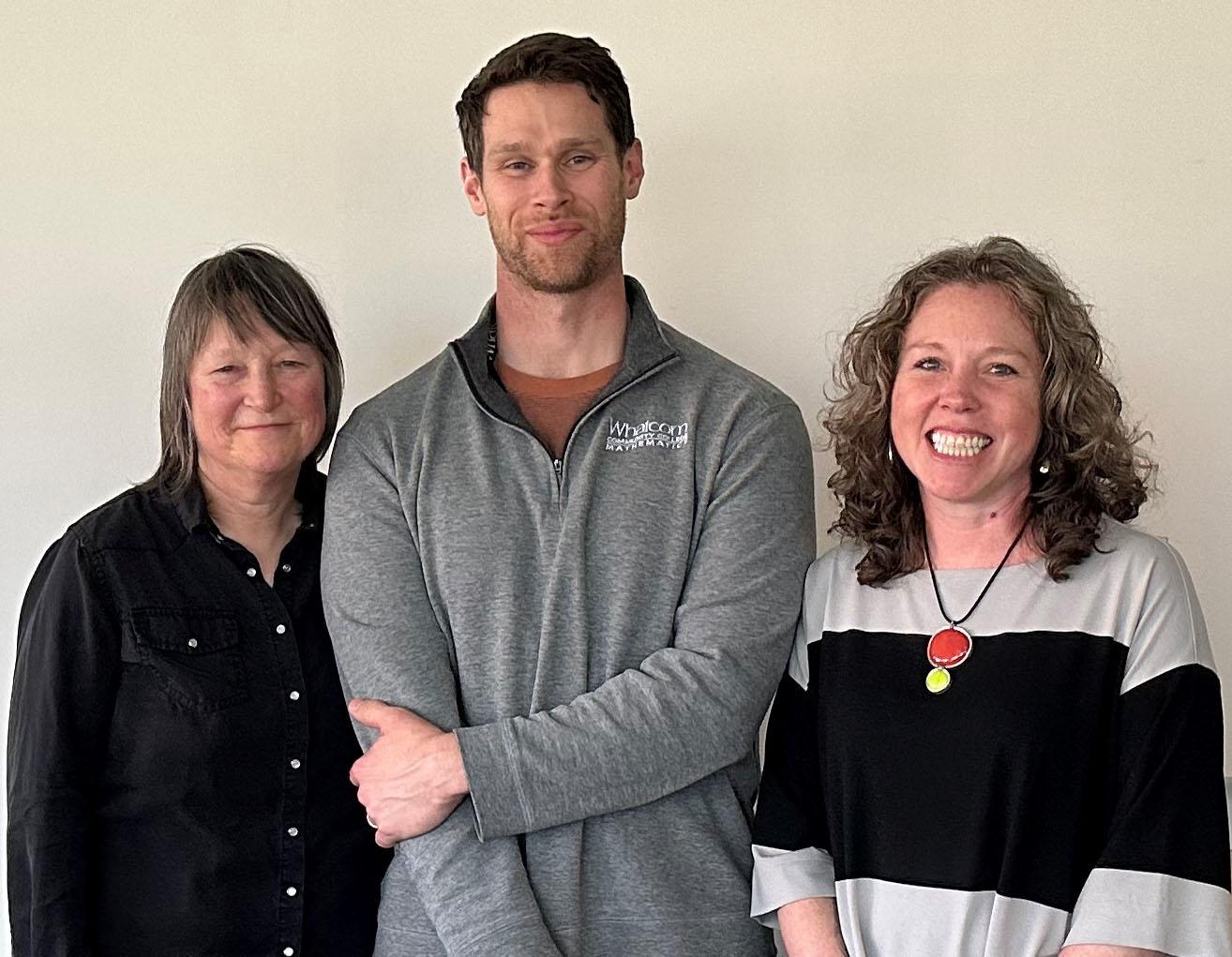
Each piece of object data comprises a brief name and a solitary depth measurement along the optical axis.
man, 1.86
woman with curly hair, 1.68
